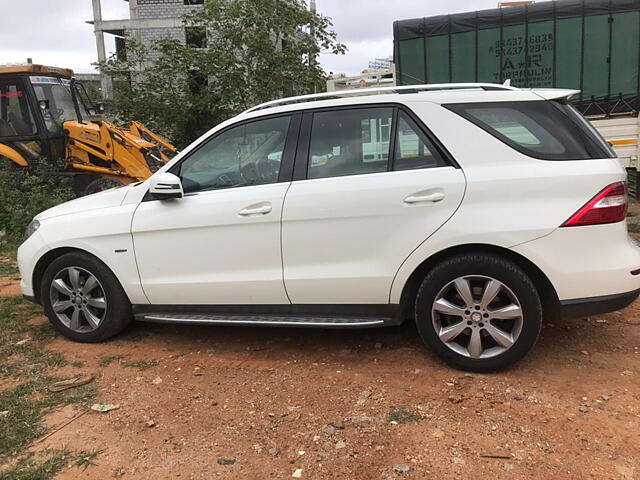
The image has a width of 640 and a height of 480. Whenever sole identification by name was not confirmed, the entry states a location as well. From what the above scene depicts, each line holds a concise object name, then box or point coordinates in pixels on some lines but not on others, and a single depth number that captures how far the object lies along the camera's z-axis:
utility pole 14.62
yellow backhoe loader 9.74
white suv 3.23
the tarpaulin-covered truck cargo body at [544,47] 8.52
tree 13.88
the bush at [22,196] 8.50
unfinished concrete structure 28.38
